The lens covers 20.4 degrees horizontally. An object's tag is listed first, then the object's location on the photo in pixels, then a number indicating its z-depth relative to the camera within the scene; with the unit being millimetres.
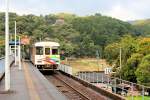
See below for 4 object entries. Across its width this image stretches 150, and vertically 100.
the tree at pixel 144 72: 55334
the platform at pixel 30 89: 18316
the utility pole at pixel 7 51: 18922
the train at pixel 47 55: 43656
